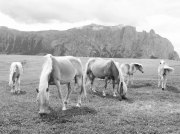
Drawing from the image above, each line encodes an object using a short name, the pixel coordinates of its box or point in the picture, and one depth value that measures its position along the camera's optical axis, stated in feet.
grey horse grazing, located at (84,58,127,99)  71.67
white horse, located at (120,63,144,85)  113.08
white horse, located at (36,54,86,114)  44.01
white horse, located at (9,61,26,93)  83.41
